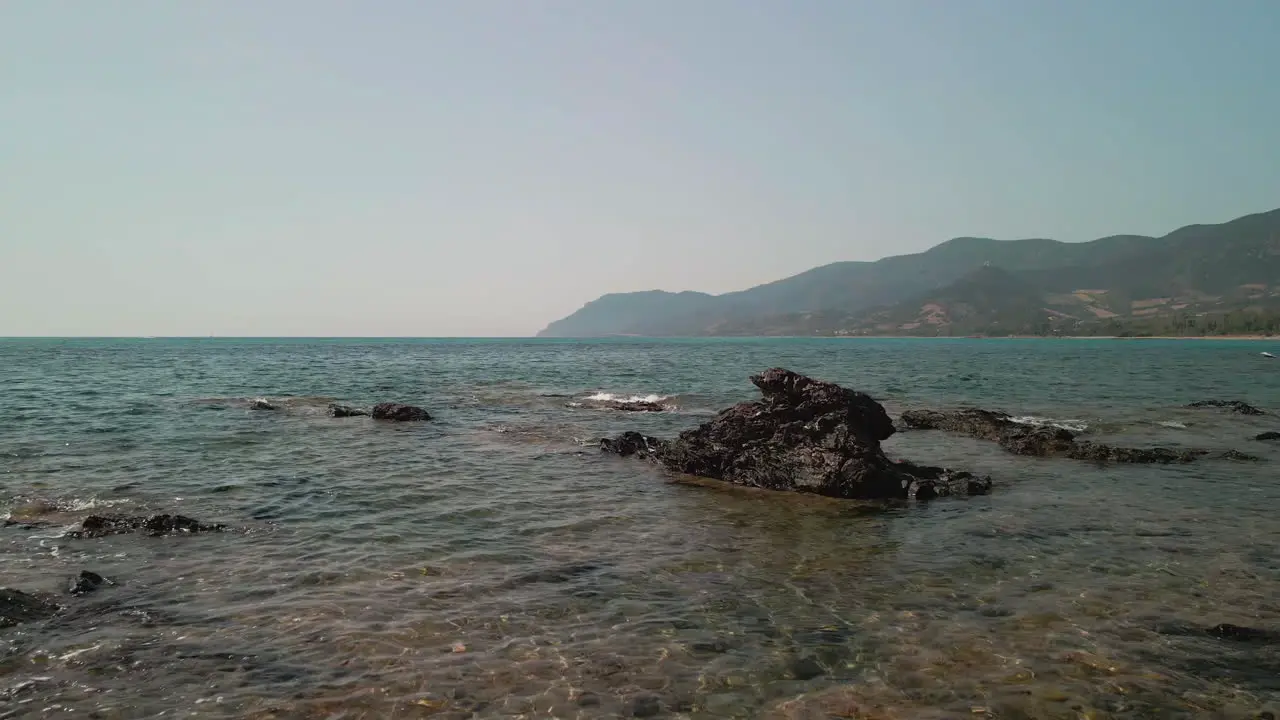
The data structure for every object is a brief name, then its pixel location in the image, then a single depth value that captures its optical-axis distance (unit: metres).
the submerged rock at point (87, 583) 10.62
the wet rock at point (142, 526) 13.71
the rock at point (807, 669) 8.27
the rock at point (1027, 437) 23.14
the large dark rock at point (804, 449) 18.50
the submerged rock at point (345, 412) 34.38
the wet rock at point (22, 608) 9.49
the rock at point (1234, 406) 36.56
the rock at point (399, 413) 33.41
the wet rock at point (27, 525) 14.11
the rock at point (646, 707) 7.43
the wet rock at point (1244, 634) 9.11
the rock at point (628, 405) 39.72
